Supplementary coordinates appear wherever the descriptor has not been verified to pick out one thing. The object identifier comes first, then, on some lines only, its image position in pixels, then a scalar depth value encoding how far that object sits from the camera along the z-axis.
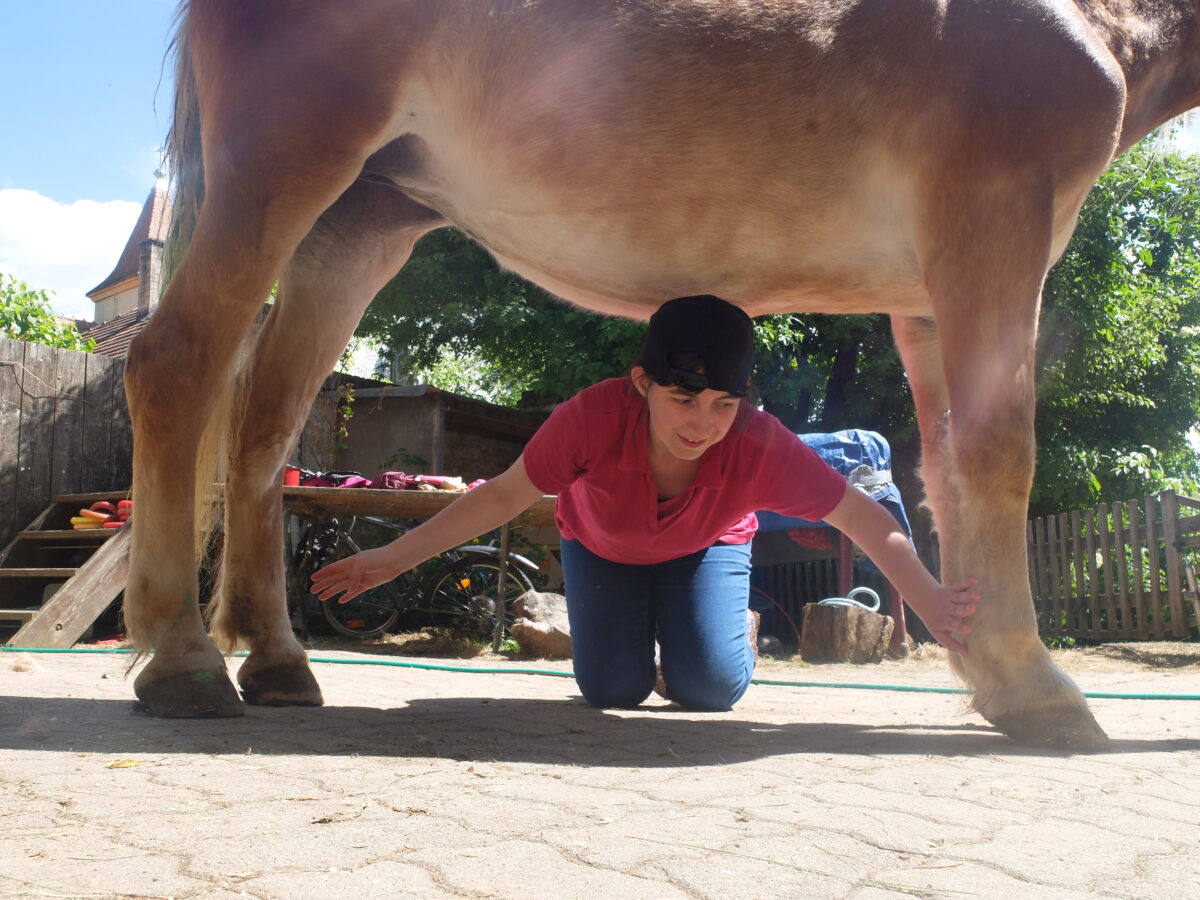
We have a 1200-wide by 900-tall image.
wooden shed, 12.22
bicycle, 8.23
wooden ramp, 6.48
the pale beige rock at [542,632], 7.05
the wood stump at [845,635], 7.76
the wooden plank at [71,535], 7.83
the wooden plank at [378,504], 6.85
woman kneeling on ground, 2.50
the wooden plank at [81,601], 6.40
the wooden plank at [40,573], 7.64
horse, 2.44
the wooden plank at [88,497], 8.38
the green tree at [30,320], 13.17
